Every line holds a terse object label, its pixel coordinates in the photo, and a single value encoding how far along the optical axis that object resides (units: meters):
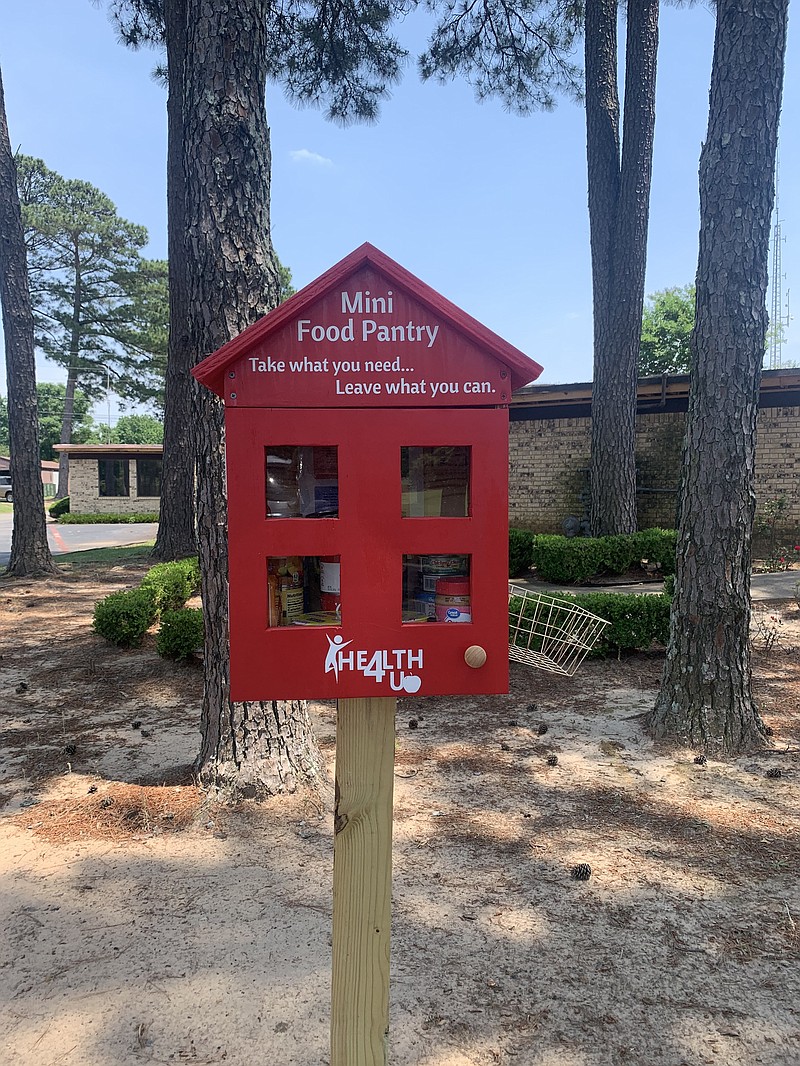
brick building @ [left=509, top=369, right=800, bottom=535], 11.95
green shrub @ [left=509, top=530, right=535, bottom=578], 11.59
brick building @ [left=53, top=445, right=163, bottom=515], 29.64
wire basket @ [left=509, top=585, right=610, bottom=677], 5.94
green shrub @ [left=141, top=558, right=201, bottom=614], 7.56
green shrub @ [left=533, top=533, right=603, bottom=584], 9.91
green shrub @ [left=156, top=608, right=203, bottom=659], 5.94
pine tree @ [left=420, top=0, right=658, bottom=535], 9.49
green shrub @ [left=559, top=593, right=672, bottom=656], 6.11
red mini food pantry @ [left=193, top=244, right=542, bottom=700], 1.56
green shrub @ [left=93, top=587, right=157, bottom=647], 6.58
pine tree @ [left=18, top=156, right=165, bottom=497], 31.27
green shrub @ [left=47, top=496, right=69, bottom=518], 30.16
